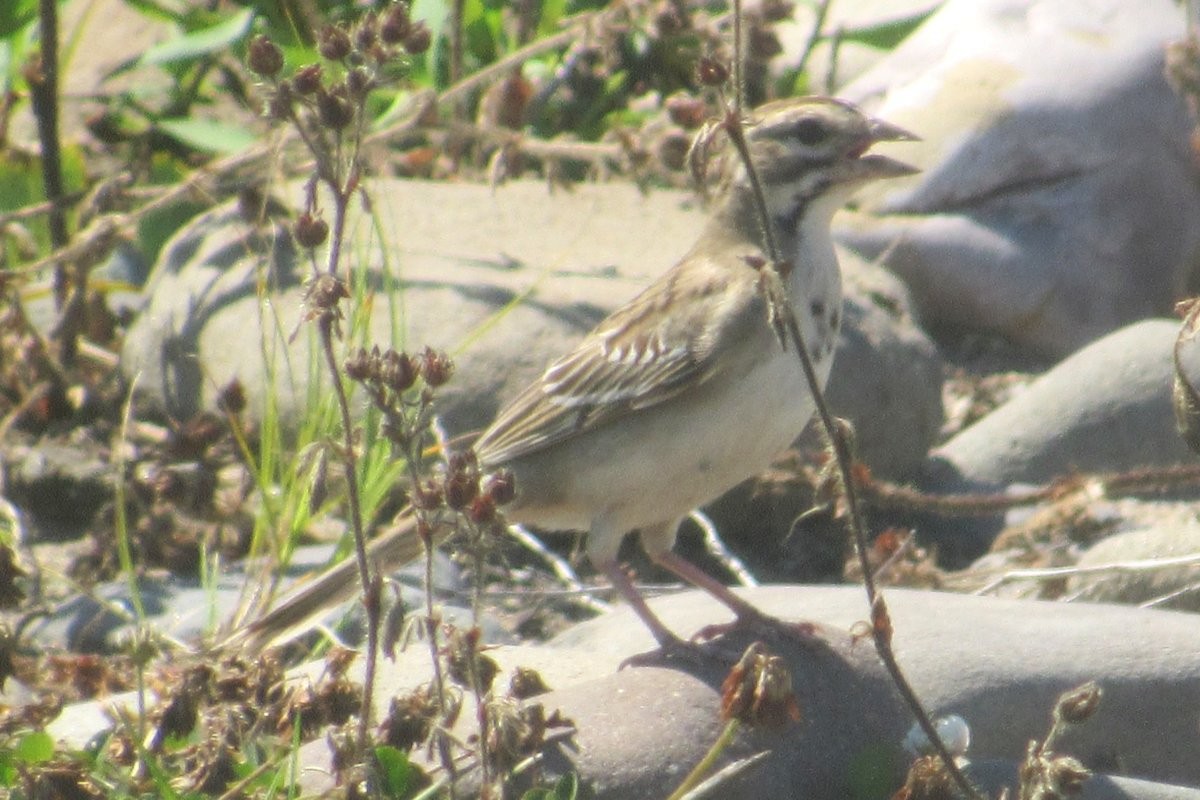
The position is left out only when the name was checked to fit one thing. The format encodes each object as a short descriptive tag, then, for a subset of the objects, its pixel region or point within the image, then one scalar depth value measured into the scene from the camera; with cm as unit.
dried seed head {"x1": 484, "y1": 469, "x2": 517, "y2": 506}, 575
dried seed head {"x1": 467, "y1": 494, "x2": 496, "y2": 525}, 568
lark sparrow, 909
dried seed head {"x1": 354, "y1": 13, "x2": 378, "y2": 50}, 589
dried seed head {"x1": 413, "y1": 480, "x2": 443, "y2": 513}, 587
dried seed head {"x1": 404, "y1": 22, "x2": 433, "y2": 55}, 619
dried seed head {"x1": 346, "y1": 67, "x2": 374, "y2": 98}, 582
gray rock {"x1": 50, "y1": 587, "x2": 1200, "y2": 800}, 749
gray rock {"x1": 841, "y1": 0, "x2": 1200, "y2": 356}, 1507
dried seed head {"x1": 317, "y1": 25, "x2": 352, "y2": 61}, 576
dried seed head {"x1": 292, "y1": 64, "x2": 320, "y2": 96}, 576
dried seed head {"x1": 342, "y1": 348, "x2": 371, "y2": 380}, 562
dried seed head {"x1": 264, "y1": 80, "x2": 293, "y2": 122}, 579
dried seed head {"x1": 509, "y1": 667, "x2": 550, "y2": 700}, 708
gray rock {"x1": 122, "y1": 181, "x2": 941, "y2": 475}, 1229
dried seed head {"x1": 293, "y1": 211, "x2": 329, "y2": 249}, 574
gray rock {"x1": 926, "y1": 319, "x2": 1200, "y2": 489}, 1295
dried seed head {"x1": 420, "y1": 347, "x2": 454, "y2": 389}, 570
